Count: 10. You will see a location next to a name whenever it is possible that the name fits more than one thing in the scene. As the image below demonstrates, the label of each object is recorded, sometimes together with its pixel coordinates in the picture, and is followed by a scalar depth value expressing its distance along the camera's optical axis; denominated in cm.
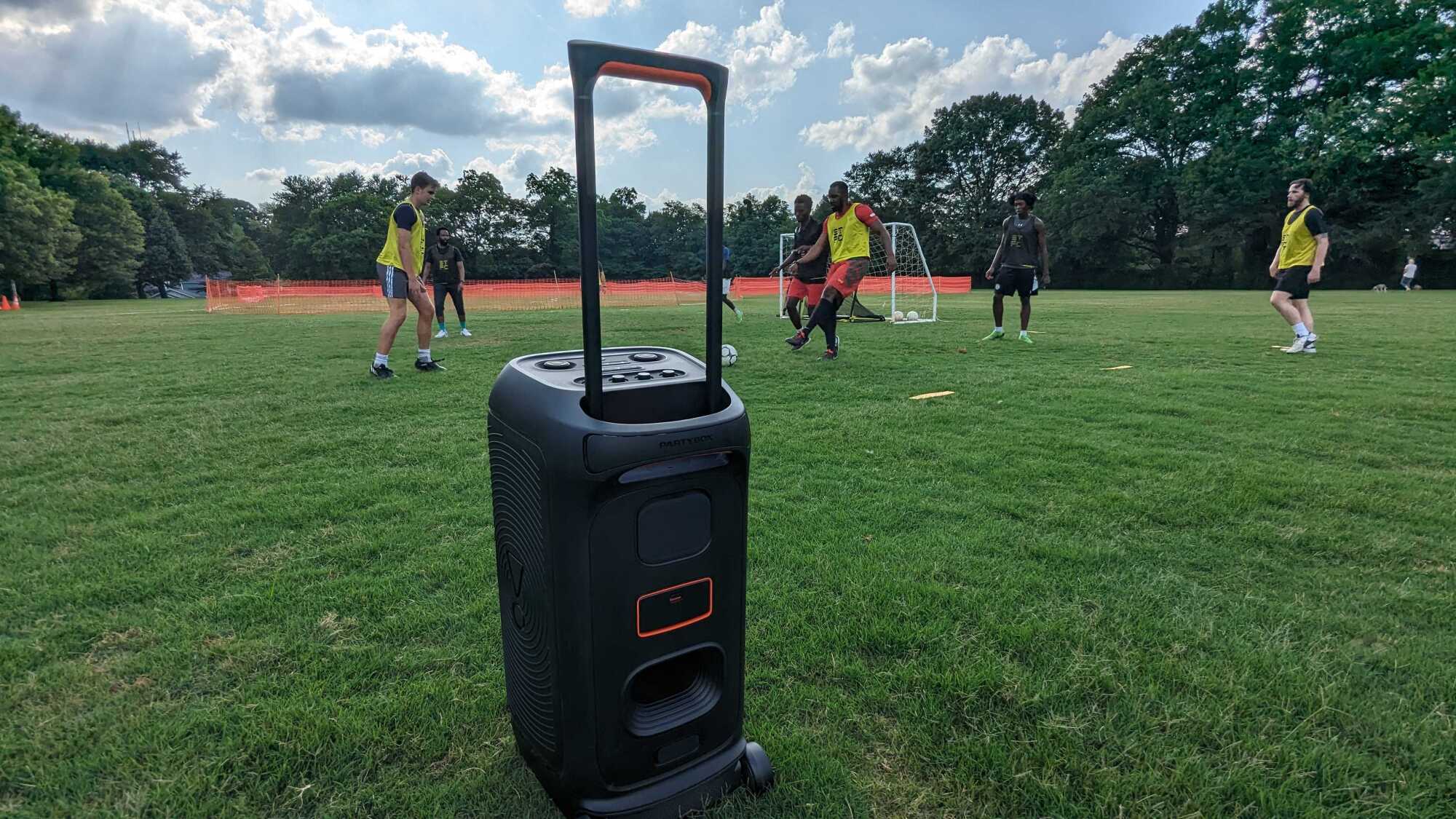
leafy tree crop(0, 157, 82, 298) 3119
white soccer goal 1347
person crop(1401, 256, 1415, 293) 2877
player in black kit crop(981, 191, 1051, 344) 865
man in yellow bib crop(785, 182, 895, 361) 728
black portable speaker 111
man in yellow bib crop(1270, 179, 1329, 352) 738
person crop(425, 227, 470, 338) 1027
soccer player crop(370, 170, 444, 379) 623
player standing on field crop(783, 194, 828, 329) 841
